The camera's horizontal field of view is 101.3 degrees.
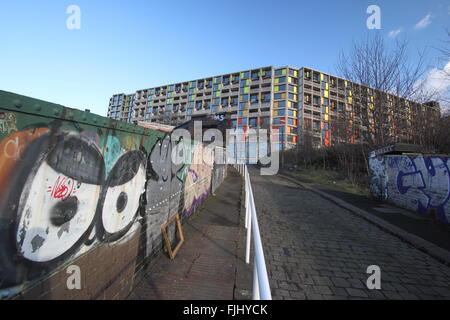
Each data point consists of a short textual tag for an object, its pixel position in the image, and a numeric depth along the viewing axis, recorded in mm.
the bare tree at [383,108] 12008
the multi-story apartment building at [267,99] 51500
